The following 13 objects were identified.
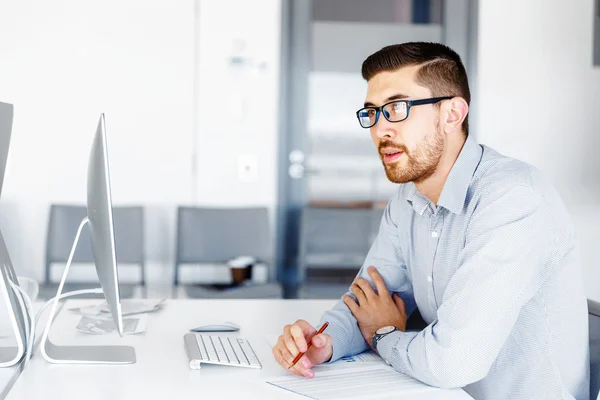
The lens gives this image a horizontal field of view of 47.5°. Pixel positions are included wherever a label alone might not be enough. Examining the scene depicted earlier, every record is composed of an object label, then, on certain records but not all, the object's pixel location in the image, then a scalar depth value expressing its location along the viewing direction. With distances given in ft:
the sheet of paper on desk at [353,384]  4.14
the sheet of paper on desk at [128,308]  6.29
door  13.67
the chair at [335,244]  13.84
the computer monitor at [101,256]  4.26
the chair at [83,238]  12.64
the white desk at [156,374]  4.14
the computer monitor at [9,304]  4.82
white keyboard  4.66
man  4.40
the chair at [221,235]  12.87
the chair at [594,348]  5.05
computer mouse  5.67
